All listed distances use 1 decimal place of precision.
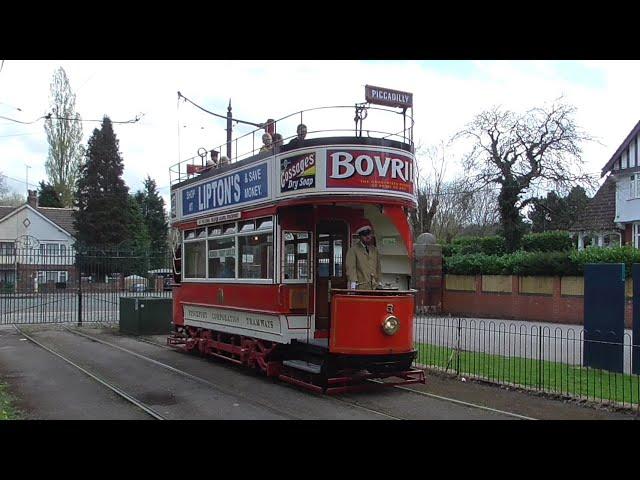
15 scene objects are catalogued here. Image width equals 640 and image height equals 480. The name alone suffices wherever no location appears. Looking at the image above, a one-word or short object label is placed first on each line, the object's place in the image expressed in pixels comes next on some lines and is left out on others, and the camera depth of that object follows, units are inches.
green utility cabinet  762.2
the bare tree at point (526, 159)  1113.4
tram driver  414.6
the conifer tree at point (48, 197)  2516.0
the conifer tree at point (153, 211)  2557.8
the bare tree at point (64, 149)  2269.9
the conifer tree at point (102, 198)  2064.5
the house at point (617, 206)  1166.3
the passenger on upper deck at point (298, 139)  420.8
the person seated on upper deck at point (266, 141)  476.2
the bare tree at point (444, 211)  1529.3
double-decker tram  394.6
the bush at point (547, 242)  999.6
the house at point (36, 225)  2135.8
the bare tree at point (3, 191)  2681.1
